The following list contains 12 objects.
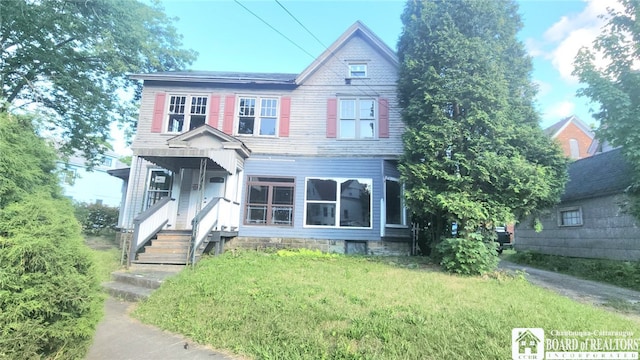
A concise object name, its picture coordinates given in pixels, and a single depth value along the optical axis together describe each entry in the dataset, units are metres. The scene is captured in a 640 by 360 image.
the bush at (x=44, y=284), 2.60
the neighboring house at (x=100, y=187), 33.19
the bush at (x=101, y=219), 16.62
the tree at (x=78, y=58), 12.02
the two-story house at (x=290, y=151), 11.27
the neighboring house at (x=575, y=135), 27.33
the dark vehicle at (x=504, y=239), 18.68
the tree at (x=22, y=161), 3.08
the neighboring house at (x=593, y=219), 10.04
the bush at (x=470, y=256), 7.48
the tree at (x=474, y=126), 7.73
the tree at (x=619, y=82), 7.57
